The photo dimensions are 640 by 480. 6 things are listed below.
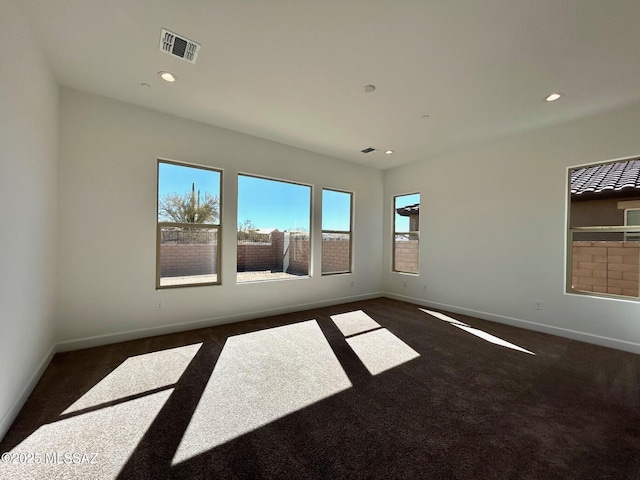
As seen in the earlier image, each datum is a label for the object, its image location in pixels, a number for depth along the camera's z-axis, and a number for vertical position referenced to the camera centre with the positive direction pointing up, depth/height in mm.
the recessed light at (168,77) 2753 +1618
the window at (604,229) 3369 +179
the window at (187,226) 3697 +152
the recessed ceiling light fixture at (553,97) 2992 +1604
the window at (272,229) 4410 +152
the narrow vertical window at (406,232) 5672 +165
